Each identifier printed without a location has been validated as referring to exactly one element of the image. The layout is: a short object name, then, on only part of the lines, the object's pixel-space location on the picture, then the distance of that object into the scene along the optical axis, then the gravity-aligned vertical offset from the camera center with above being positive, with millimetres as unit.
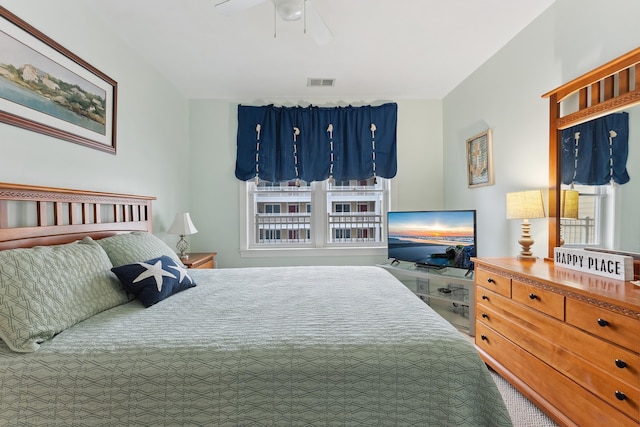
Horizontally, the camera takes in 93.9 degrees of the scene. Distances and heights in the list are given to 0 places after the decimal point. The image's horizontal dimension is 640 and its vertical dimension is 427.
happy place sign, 1462 -286
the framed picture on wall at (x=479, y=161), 2883 +510
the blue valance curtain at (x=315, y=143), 3693 +857
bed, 979 -518
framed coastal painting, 1551 +752
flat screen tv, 2979 -283
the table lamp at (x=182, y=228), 2925 -154
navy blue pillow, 1565 -369
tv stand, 2859 -845
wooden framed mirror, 1550 +649
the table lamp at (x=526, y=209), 2049 +4
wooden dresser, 1218 -650
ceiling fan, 1773 +1281
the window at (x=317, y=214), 3854 -31
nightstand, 2815 -476
